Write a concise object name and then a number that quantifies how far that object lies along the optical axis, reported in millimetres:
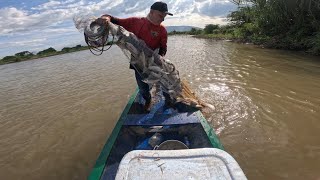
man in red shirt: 2763
